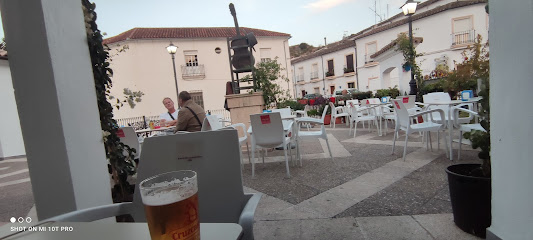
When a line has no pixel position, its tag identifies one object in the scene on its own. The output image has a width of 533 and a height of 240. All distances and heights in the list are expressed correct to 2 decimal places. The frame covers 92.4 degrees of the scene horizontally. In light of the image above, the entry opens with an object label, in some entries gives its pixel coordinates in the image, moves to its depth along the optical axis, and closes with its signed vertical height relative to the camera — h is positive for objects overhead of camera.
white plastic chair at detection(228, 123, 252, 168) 4.04 -0.59
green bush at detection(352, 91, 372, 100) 10.60 -0.19
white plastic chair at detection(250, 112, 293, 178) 3.42 -0.44
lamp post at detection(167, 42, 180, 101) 10.97 +2.54
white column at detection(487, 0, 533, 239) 1.27 -0.22
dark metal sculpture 5.60 +1.09
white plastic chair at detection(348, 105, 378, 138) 5.82 -0.61
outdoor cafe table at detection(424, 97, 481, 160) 3.33 -0.56
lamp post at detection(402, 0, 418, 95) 7.45 +1.93
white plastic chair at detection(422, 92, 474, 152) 4.52 -0.30
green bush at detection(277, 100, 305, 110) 9.62 -0.33
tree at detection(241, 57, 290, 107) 6.05 +0.50
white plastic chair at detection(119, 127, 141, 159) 3.46 -0.35
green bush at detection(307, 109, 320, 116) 9.56 -0.66
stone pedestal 5.21 -0.09
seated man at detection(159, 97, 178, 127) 5.16 -0.13
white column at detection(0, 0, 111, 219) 1.38 +0.09
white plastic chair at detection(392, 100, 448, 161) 3.43 -0.53
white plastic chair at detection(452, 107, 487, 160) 3.09 -0.56
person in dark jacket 3.66 -0.18
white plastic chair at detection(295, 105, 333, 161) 3.84 -0.60
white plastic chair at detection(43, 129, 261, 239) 1.17 -0.28
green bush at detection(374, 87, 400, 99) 9.35 -0.17
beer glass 0.48 -0.20
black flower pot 1.67 -0.81
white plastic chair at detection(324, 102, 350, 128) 7.32 -0.63
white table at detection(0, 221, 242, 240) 0.56 -0.28
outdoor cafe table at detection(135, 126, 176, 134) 4.49 -0.36
